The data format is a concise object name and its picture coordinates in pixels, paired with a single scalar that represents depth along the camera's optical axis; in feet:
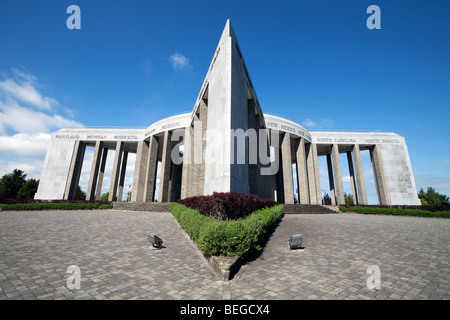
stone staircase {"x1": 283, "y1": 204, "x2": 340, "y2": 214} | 59.31
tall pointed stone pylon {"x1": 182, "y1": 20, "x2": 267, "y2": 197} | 36.44
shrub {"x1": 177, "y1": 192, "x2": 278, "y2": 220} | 23.30
